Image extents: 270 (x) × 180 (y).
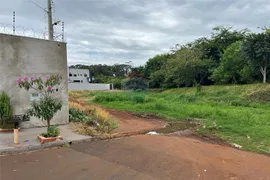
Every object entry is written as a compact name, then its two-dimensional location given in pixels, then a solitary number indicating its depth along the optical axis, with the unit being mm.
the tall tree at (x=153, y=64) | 34008
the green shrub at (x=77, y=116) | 7312
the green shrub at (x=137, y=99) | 14221
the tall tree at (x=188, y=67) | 24976
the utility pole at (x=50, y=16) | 9793
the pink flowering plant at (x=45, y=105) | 4786
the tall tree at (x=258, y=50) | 16828
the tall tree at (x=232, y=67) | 21215
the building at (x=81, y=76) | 40677
